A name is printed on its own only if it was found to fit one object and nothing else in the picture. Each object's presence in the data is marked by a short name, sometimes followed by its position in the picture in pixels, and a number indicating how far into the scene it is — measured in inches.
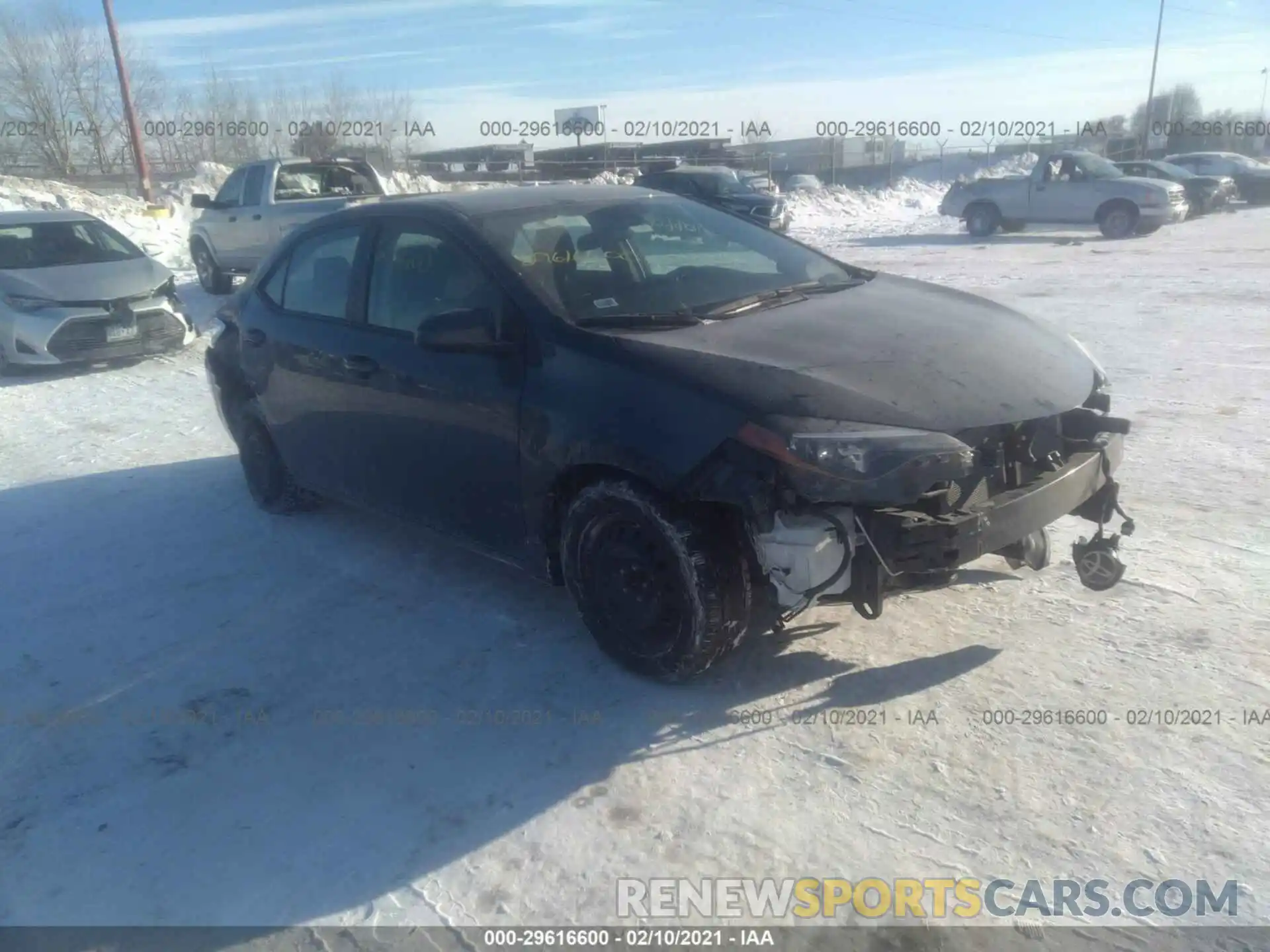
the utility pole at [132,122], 764.0
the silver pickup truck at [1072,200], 719.7
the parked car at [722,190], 727.7
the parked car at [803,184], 1310.5
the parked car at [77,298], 360.5
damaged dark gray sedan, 118.9
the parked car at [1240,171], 1011.3
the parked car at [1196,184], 876.0
